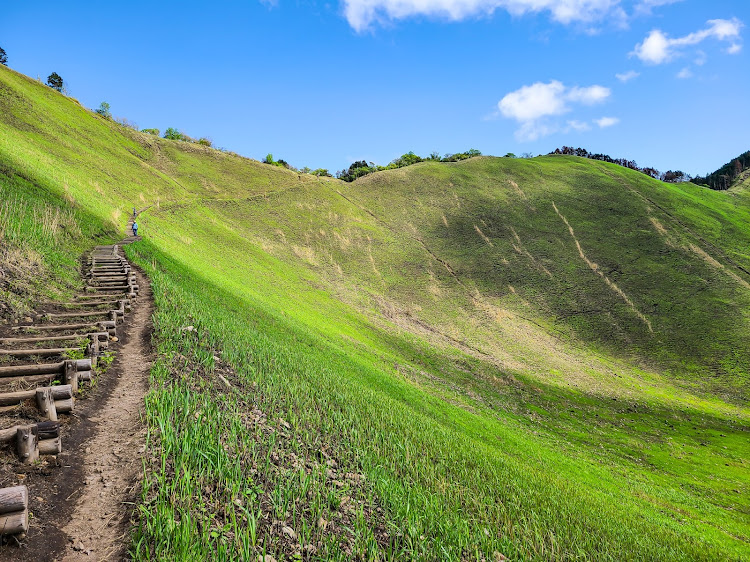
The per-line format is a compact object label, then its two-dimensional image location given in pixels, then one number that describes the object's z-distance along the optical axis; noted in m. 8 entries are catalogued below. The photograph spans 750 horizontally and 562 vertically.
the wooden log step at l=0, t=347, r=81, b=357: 8.98
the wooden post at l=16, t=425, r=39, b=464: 6.16
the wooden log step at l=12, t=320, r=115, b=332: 11.02
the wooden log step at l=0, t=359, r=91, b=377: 8.42
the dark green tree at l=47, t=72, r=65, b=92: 81.12
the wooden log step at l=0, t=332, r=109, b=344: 9.75
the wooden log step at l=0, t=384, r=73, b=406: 7.26
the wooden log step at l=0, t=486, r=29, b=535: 4.89
